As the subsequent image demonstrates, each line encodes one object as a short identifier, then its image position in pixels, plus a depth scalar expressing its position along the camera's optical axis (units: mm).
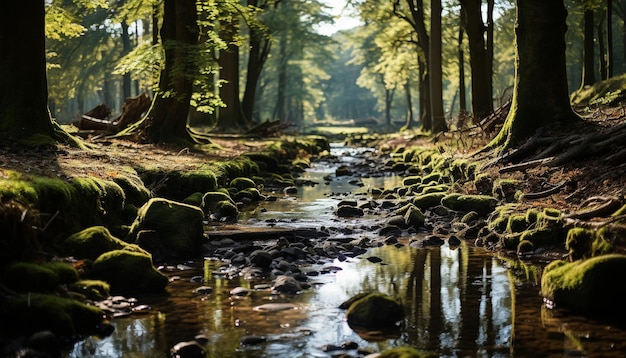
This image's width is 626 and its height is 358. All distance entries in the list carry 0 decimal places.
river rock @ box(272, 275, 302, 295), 7723
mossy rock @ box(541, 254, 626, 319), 6582
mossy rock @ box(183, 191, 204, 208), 13164
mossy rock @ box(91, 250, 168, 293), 7605
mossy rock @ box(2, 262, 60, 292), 6461
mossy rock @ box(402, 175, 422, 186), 18391
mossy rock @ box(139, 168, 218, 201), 13297
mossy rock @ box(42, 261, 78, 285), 6926
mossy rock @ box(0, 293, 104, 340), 5887
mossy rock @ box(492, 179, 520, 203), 11750
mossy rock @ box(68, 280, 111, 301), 6945
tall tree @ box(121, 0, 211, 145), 19016
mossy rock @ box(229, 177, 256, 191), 16570
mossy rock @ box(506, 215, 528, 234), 9930
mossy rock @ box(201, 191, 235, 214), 13286
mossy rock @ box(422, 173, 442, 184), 17722
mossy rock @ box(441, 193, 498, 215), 11898
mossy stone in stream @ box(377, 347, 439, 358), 5152
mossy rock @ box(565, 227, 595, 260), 7738
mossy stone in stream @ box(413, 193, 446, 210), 13727
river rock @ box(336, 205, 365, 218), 13562
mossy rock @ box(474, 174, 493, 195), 13031
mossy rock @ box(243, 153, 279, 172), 20812
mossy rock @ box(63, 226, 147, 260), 7988
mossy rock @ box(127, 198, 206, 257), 9564
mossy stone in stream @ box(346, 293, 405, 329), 6480
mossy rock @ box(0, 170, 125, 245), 7785
